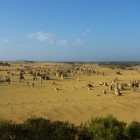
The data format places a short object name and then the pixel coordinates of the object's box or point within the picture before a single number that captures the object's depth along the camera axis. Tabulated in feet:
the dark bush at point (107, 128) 28.30
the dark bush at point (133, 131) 30.23
